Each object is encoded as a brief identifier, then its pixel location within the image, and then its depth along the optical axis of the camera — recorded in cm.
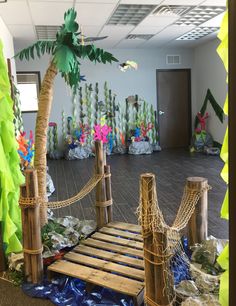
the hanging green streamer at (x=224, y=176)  102
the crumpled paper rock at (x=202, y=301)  179
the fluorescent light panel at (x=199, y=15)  464
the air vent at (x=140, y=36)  627
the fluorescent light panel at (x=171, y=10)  446
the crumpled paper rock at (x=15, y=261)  247
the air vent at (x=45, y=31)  538
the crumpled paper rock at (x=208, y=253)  227
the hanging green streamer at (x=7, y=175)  247
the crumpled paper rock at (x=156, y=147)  788
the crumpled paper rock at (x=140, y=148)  757
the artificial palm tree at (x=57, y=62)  258
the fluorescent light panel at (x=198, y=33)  598
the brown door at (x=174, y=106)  808
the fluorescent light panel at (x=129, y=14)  440
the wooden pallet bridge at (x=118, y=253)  167
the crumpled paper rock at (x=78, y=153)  721
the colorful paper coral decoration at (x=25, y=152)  393
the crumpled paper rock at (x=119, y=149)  771
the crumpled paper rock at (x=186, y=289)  194
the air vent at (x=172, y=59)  801
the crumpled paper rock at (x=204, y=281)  198
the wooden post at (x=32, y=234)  230
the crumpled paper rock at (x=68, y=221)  296
